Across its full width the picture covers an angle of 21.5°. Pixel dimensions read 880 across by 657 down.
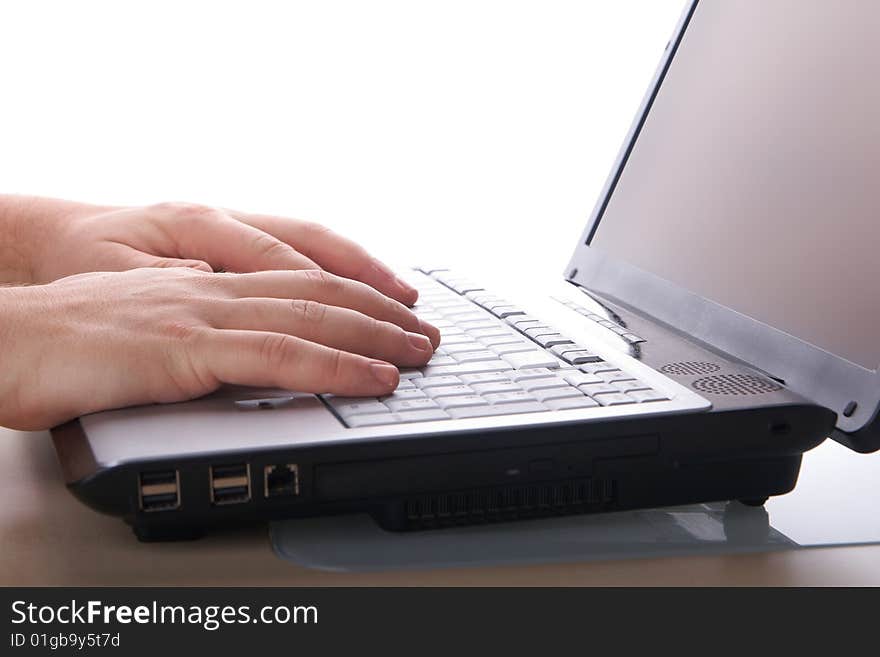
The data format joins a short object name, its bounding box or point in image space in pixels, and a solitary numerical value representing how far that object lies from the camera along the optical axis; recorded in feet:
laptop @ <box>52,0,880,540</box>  2.61
